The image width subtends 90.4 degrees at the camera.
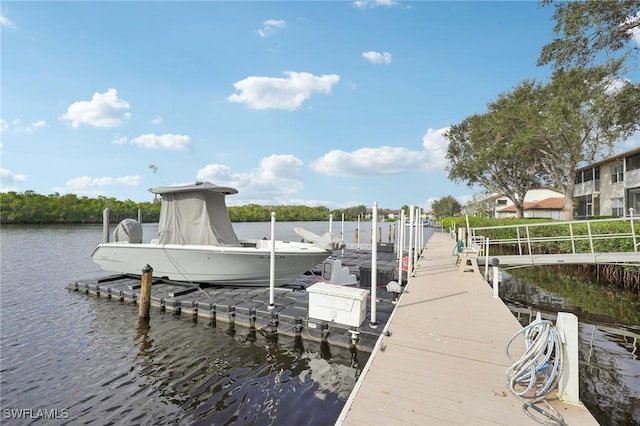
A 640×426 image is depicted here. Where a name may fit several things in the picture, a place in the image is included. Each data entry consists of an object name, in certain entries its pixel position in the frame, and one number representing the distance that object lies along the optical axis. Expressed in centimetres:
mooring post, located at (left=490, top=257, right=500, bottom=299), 730
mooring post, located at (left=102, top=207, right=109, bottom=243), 1179
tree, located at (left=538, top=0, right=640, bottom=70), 1254
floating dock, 631
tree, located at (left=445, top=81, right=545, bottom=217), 2218
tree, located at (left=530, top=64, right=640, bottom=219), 1371
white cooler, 580
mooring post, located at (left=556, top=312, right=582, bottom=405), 317
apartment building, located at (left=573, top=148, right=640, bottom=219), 2189
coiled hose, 319
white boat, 920
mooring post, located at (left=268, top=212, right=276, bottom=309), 730
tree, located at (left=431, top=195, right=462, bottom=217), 8831
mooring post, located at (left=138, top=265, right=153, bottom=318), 810
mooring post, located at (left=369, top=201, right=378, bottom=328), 580
